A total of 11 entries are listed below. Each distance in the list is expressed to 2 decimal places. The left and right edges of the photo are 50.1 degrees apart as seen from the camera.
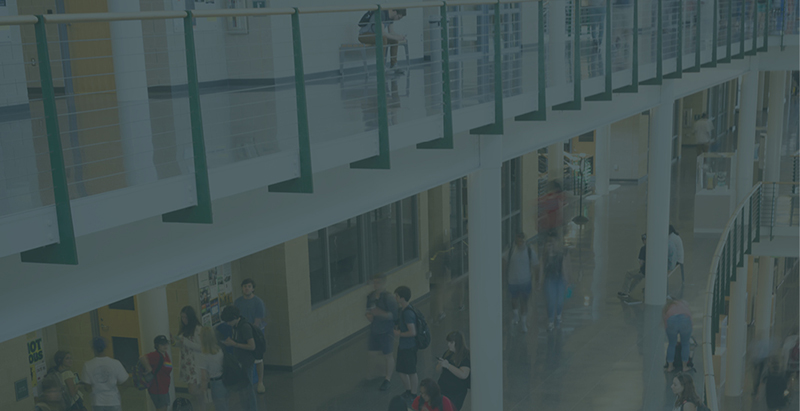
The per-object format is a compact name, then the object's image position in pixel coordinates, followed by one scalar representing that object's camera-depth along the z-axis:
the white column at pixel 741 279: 14.85
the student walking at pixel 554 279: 11.03
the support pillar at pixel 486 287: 8.12
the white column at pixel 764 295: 17.00
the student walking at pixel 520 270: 10.88
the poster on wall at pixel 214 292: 9.84
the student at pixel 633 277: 13.24
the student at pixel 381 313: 9.03
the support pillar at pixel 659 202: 12.88
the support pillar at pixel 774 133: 18.23
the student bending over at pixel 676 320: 9.91
